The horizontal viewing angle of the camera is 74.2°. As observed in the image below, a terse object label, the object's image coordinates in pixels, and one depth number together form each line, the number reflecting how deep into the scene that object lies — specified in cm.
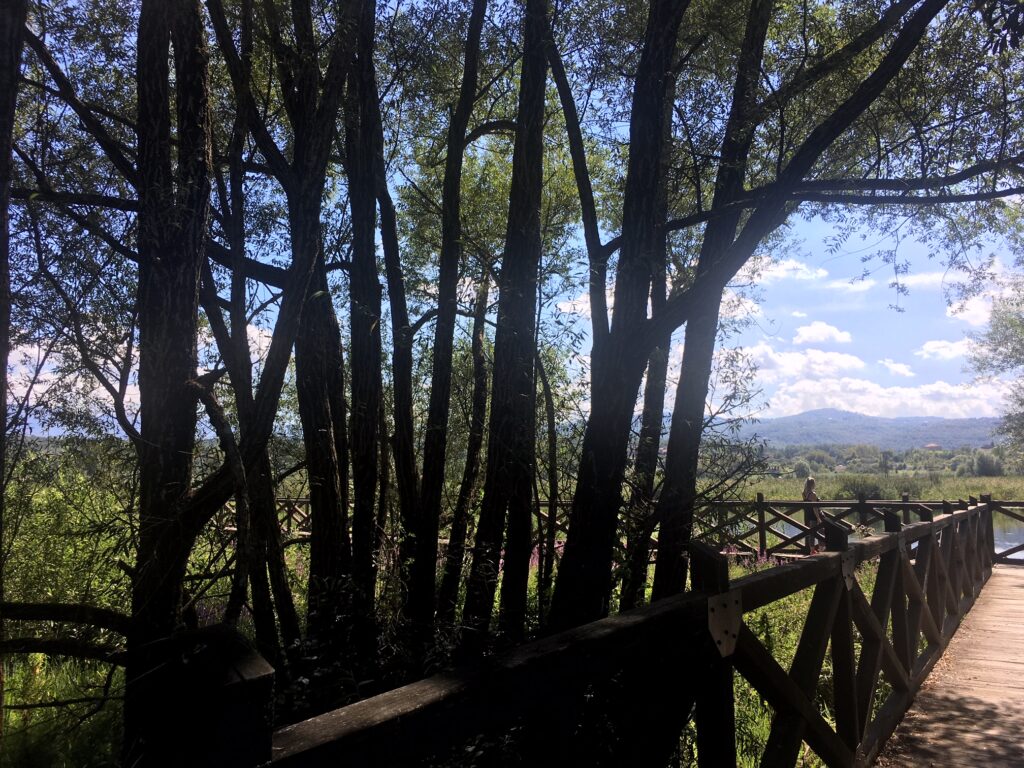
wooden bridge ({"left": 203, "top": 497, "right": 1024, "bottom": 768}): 131
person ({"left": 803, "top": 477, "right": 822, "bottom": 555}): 1307
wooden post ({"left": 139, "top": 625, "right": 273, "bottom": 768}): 107
